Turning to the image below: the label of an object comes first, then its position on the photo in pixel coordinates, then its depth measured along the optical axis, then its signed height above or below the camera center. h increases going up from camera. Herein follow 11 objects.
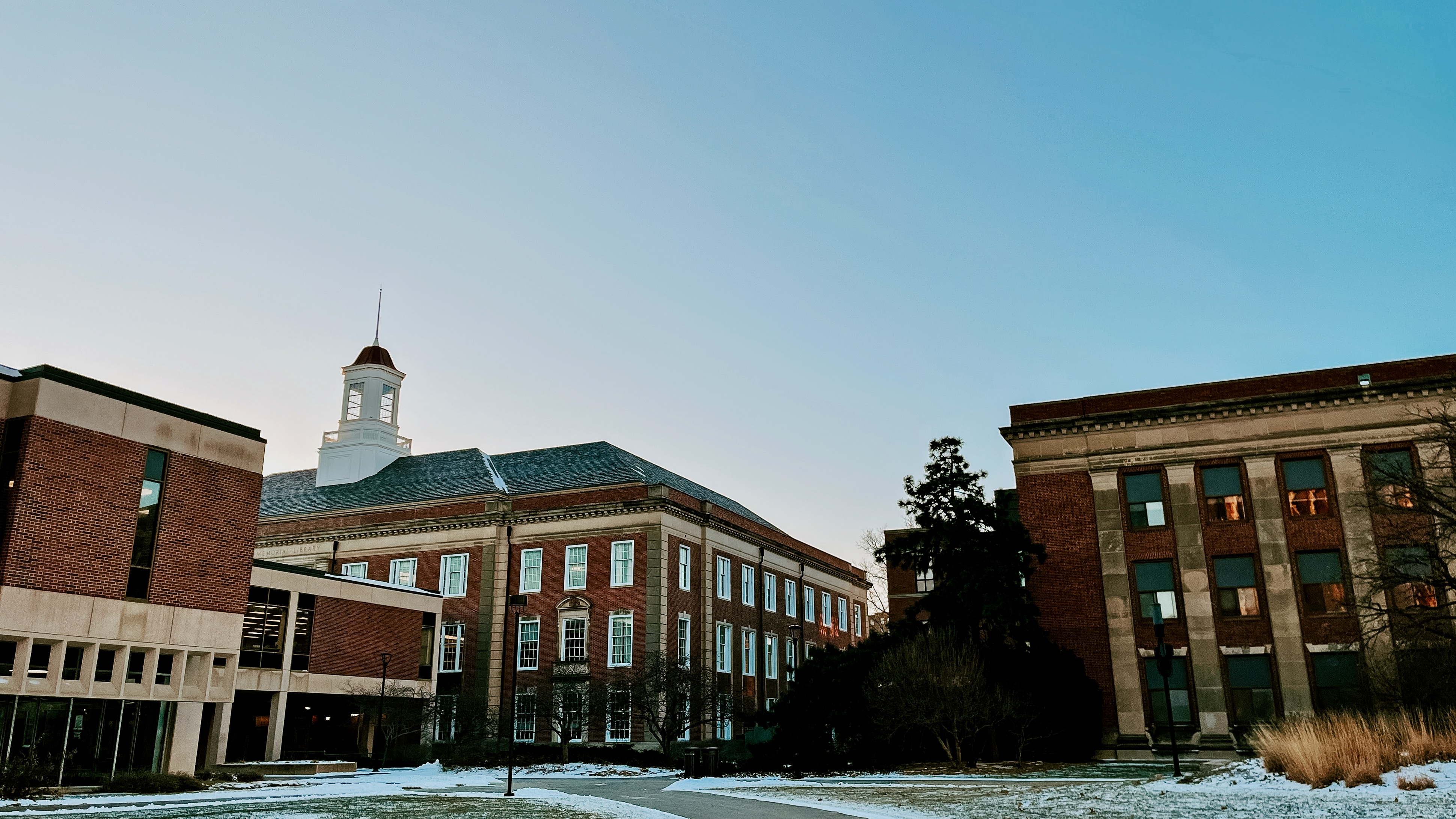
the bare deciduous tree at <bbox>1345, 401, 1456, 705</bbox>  29.38 +3.72
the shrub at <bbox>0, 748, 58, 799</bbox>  22.19 -1.57
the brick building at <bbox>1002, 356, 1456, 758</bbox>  37.50 +5.84
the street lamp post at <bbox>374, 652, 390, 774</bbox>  42.78 -1.09
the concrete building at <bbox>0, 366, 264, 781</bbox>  26.14 +3.46
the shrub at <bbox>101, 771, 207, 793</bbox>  26.30 -2.01
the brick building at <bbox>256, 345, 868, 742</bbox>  51.53 +7.76
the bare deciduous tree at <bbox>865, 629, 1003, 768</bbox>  30.12 +0.10
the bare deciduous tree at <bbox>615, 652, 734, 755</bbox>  44.56 +0.10
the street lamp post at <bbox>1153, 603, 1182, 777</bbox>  27.14 +1.05
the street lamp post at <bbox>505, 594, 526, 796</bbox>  26.25 +2.75
